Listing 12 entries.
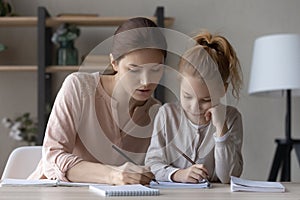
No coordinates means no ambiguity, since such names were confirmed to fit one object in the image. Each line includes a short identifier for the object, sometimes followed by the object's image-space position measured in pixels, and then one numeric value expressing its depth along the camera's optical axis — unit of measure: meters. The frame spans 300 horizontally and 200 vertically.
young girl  2.34
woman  2.20
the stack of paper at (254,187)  2.05
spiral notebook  1.89
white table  1.88
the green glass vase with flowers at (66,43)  3.87
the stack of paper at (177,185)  2.11
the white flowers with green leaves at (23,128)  3.91
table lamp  3.71
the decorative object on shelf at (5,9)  3.92
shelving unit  3.78
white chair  2.56
